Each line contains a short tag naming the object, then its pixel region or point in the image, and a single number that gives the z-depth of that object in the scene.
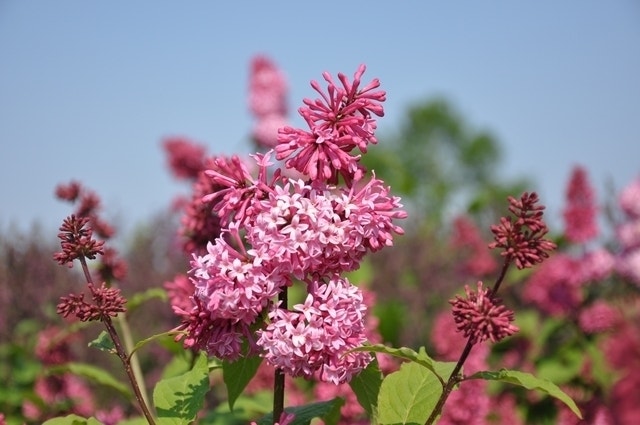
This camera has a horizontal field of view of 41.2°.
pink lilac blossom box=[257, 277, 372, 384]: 1.84
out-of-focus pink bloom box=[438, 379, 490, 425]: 3.84
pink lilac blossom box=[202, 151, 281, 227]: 1.94
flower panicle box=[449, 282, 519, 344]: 1.81
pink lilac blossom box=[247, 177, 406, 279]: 1.81
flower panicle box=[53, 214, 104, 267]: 1.96
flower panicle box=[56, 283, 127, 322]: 1.95
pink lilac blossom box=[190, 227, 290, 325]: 1.82
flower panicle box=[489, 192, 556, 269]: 1.87
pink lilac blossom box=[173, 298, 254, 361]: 1.94
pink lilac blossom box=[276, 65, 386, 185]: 1.93
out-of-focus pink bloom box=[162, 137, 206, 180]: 3.96
